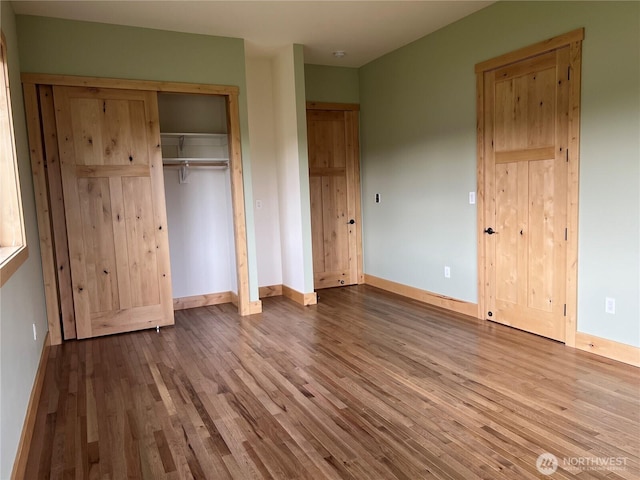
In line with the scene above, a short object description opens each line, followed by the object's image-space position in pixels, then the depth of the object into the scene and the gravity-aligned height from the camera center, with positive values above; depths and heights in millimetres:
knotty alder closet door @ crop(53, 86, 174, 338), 4090 -36
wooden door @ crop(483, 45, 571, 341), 3557 -57
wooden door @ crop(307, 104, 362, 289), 5969 -25
